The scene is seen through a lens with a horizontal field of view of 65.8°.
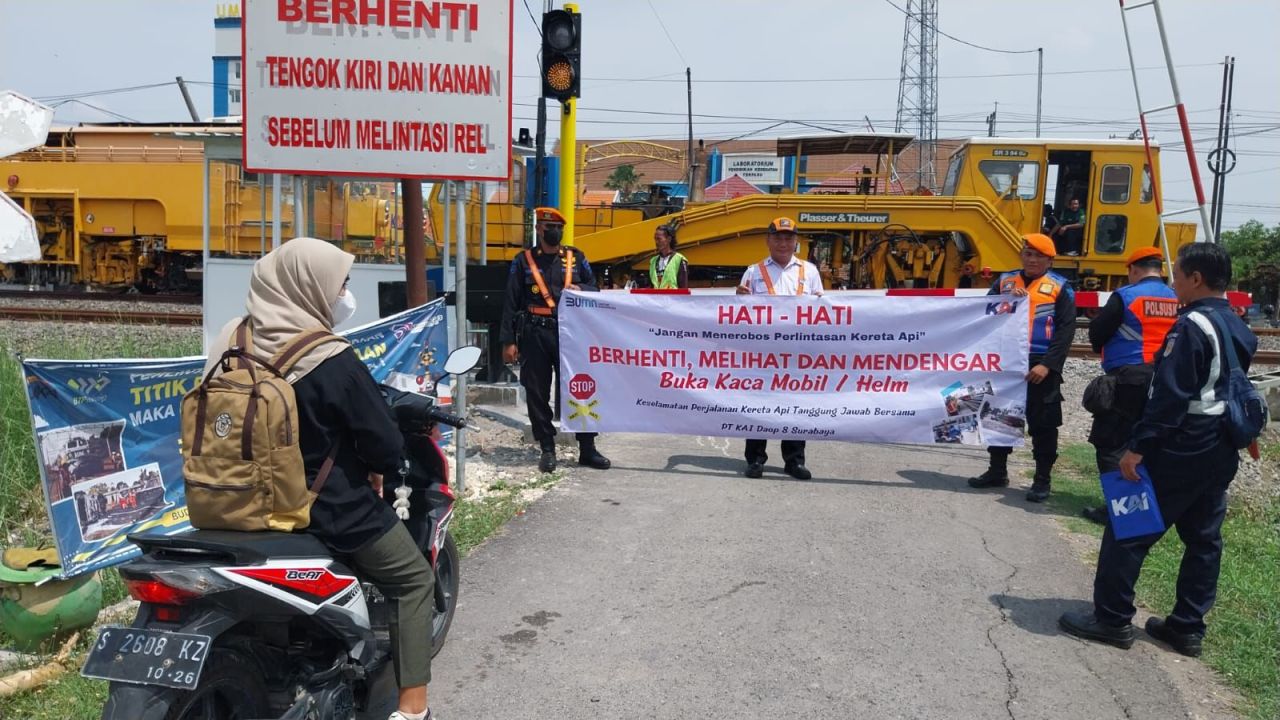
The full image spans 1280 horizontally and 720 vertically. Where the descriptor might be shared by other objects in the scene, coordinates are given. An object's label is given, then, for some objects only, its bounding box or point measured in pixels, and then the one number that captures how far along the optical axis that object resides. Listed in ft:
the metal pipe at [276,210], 36.14
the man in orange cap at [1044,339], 23.24
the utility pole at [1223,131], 89.35
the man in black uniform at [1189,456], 14.39
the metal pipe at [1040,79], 140.56
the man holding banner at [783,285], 24.56
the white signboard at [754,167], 88.12
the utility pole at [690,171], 63.62
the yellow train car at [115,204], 74.28
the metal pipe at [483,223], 37.50
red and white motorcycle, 8.75
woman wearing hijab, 9.88
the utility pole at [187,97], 83.66
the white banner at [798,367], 24.06
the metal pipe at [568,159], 27.25
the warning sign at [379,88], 20.25
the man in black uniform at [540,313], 24.64
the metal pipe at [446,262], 25.29
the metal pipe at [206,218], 42.25
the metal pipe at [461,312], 21.91
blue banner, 12.88
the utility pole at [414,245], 23.47
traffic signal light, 26.76
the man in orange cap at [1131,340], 20.52
